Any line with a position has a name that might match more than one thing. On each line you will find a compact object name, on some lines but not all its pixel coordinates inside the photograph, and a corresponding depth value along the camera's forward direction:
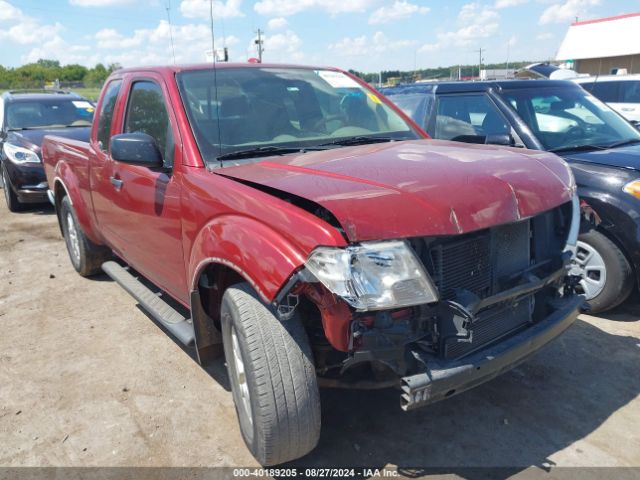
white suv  9.66
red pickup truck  2.17
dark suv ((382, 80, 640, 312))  3.98
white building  24.83
